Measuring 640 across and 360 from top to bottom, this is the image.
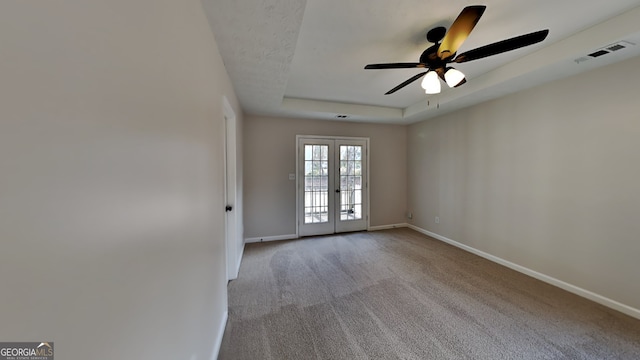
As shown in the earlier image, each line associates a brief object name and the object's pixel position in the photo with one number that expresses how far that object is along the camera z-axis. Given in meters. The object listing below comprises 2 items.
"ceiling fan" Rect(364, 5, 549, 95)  1.47
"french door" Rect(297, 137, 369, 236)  4.48
